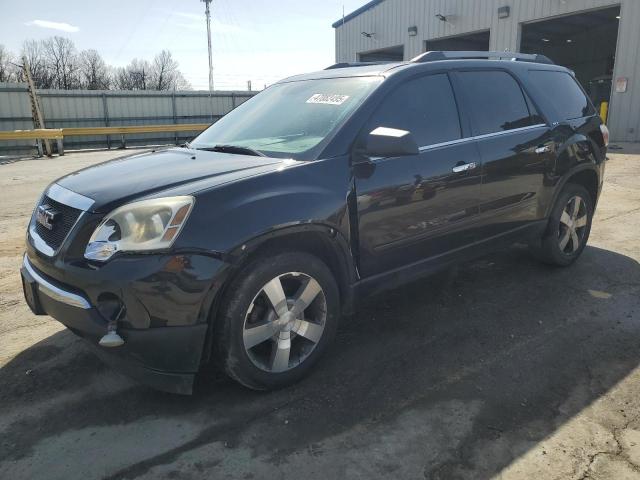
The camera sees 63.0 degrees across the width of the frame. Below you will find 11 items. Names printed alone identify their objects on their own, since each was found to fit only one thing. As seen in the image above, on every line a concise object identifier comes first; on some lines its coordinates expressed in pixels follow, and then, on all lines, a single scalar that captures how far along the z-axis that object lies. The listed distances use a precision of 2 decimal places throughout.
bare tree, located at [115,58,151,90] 63.12
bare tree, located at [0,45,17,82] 51.25
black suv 2.47
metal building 17.12
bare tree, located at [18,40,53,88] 55.72
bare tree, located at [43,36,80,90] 59.59
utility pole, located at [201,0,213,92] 42.62
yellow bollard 18.31
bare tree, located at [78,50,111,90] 60.96
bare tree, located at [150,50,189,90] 64.94
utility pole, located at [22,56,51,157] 19.06
